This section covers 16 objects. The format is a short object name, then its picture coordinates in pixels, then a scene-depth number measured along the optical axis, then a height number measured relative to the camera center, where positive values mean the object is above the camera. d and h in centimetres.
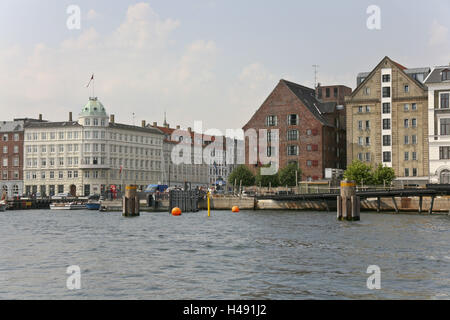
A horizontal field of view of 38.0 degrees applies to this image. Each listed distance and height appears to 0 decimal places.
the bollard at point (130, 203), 9738 -328
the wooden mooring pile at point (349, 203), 7375 -262
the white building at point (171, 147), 19212 +1009
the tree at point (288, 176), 12094 +78
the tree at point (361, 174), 10756 +96
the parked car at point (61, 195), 14759 -317
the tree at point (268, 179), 12362 +15
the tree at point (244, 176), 12669 +89
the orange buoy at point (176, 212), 9843 -470
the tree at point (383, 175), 10681 +77
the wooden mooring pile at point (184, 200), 10807 -318
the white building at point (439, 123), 10606 +925
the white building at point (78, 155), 16550 +688
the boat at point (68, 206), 13125 -495
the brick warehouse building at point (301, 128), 12519 +1018
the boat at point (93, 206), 12888 -488
